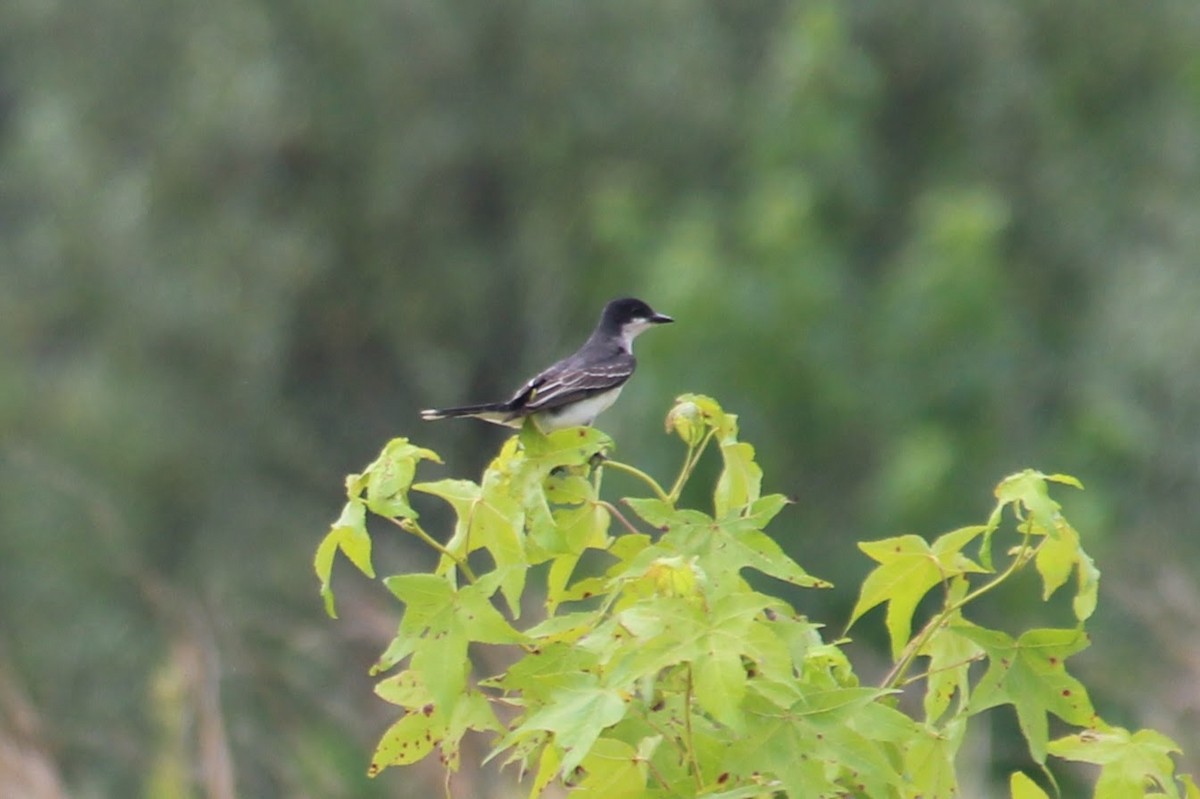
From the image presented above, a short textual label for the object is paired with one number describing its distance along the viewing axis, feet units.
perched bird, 35.88
